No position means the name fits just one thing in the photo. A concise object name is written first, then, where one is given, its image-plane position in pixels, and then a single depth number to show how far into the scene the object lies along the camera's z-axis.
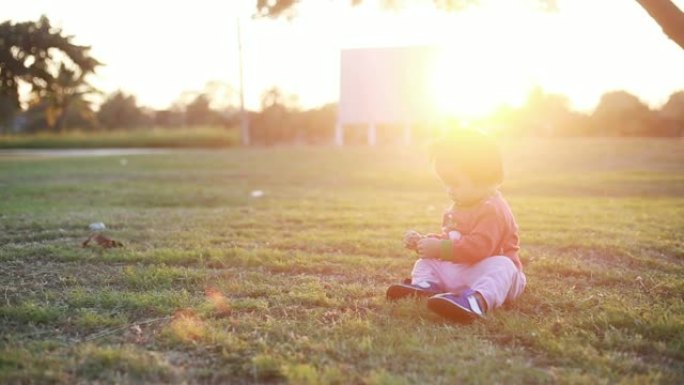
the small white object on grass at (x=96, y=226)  5.58
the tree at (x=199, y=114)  38.59
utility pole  28.23
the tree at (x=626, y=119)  29.52
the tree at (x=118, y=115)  39.53
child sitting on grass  3.13
